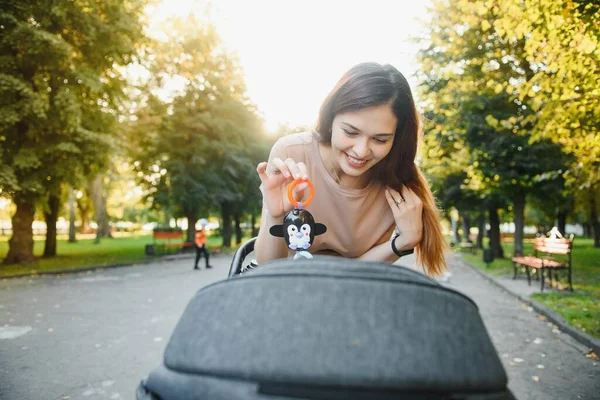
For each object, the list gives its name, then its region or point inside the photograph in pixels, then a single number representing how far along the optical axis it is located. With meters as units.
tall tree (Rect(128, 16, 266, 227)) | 26.78
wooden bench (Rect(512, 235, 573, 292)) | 11.10
